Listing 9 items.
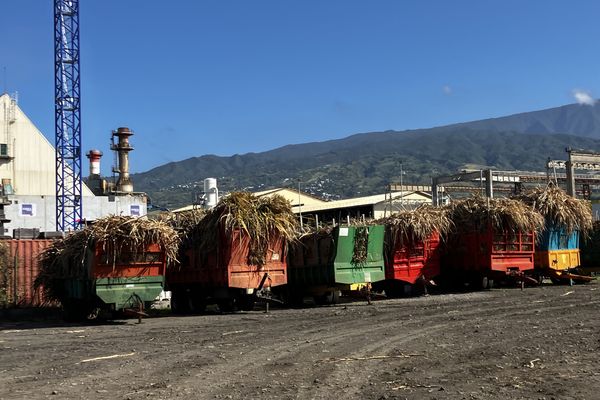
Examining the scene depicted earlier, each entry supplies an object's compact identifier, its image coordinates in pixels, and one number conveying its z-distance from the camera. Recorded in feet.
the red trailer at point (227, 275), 64.44
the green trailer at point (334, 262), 71.67
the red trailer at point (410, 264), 77.46
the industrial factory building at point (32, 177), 209.46
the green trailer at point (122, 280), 58.44
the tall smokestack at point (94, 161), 266.36
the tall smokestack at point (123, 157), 246.88
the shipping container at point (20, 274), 77.25
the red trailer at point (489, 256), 80.94
